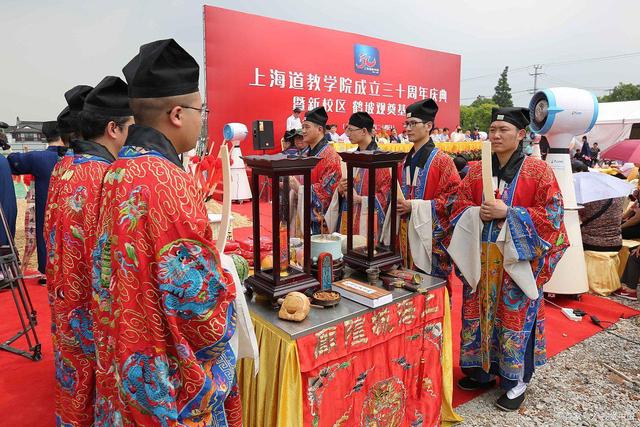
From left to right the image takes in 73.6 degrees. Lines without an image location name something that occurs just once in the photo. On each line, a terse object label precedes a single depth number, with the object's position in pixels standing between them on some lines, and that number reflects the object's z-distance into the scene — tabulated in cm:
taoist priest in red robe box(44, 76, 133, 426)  158
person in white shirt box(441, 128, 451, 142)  1509
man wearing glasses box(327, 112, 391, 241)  224
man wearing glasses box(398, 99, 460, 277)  261
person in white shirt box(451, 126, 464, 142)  1535
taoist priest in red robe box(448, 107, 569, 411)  226
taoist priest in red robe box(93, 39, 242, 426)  97
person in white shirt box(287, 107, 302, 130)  1051
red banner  946
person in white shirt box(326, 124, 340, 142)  1142
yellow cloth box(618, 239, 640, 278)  450
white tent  1559
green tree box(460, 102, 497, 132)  3581
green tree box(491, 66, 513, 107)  4847
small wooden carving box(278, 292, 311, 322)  155
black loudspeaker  902
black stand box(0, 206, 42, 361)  282
